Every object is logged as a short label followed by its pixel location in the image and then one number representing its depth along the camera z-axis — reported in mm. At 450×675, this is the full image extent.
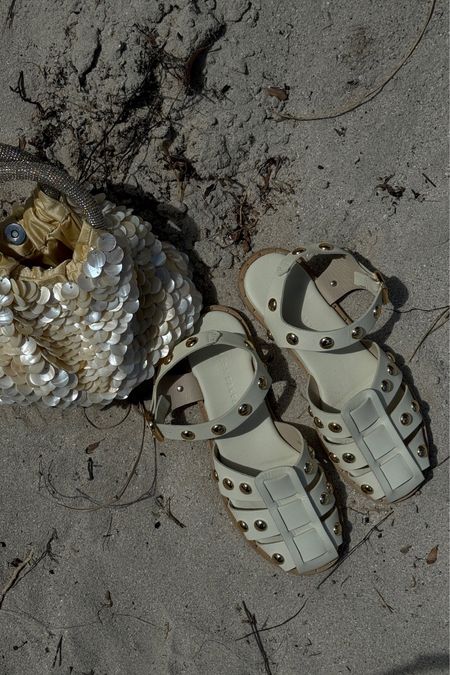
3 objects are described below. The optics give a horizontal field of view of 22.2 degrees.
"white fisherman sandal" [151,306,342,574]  995
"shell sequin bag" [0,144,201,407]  909
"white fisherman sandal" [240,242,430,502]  992
